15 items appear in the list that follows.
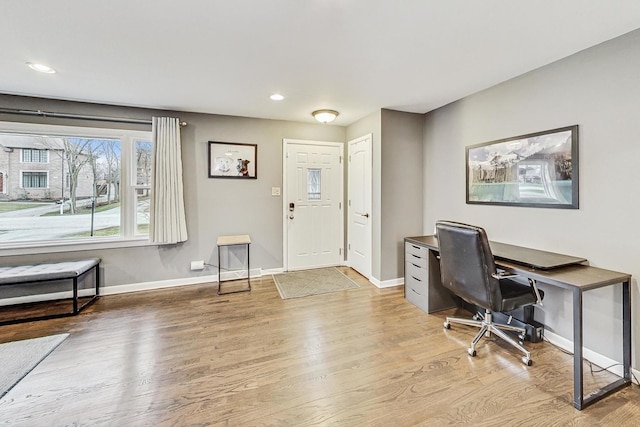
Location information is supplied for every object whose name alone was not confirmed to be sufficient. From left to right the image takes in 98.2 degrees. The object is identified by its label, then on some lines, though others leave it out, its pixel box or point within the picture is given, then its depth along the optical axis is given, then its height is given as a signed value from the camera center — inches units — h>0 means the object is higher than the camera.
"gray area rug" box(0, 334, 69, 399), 74.6 -43.7
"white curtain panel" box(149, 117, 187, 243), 137.2 +14.4
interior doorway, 153.6 +4.4
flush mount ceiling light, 141.9 +51.3
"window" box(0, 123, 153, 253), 124.1 +13.2
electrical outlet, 150.1 -28.1
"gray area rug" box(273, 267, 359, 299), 138.5 -37.4
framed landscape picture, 87.5 +16.0
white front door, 169.8 +6.2
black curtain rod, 120.3 +44.8
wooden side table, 139.5 -14.6
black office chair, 82.0 -21.0
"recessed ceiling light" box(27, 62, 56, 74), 93.6 +50.4
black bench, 106.4 -24.0
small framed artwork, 152.8 +30.0
